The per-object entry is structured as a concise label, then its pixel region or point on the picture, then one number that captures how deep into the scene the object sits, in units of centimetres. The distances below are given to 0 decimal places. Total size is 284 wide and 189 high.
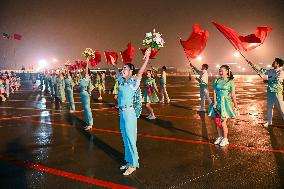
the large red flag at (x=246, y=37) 816
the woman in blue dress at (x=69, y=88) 1520
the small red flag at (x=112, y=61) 698
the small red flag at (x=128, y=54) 1073
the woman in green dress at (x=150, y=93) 1233
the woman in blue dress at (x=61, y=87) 2079
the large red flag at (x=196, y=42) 1188
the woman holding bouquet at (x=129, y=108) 561
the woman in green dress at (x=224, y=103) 761
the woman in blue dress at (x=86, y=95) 1038
